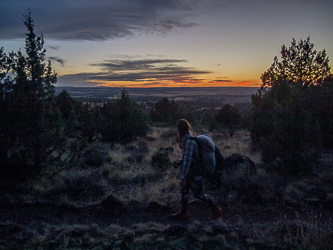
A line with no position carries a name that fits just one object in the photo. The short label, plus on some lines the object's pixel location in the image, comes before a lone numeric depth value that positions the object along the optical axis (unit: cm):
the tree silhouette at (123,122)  1496
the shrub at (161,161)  860
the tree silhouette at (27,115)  608
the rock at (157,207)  529
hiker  442
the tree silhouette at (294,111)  714
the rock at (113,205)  515
